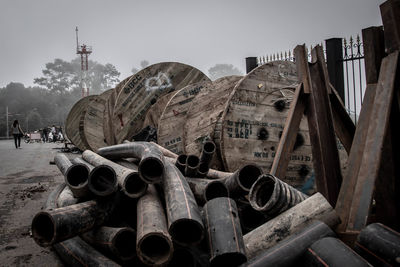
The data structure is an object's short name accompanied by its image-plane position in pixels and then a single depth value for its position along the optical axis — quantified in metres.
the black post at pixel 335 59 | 8.31
